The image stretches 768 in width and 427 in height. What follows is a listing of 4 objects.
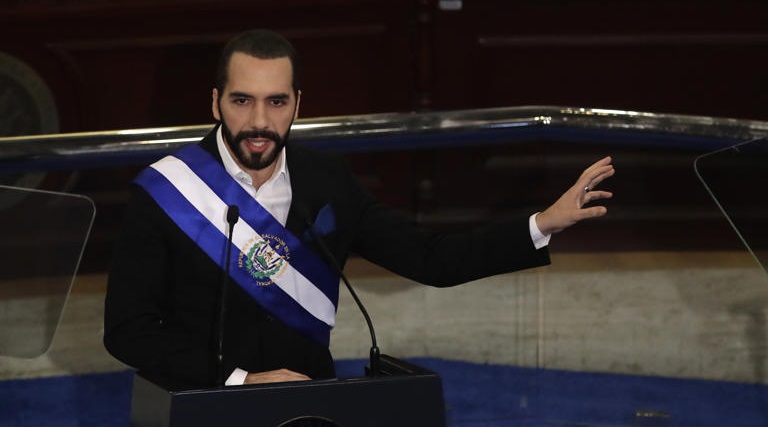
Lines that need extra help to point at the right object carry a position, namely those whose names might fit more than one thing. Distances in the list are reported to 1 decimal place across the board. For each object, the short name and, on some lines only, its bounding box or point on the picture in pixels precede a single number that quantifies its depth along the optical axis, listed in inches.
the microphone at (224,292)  294.1
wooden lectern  287.8
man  305.2
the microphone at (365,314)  298.7
